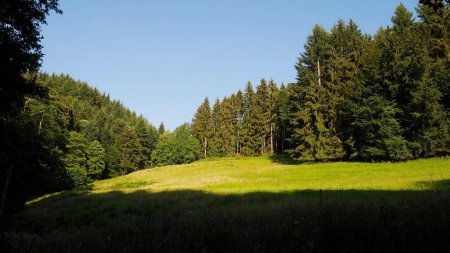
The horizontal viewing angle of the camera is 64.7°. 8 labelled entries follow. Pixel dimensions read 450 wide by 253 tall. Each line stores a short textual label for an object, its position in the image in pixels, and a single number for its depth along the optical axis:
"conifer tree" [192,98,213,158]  107.19
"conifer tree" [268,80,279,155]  93.69
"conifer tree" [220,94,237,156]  101.44
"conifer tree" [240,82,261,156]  94.06
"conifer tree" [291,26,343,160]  50.34
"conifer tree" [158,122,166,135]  162.50
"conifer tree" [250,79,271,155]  93.56
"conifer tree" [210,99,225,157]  102.44
